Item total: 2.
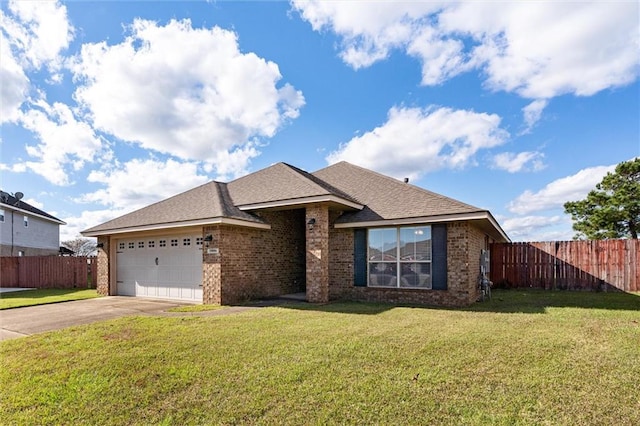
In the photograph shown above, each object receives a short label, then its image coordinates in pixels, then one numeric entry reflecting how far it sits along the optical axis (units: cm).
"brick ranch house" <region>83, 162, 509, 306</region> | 999
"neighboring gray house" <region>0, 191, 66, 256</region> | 2341
